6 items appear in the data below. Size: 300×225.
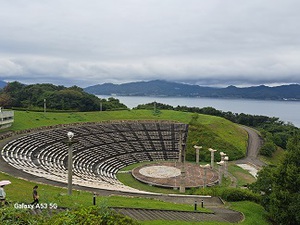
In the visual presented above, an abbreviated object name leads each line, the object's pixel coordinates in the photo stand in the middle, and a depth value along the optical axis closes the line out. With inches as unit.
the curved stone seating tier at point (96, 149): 1202.6
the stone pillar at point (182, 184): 1235.2
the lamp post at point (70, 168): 694.0
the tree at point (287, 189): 685.3
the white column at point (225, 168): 1470.1
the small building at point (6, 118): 1784.0
